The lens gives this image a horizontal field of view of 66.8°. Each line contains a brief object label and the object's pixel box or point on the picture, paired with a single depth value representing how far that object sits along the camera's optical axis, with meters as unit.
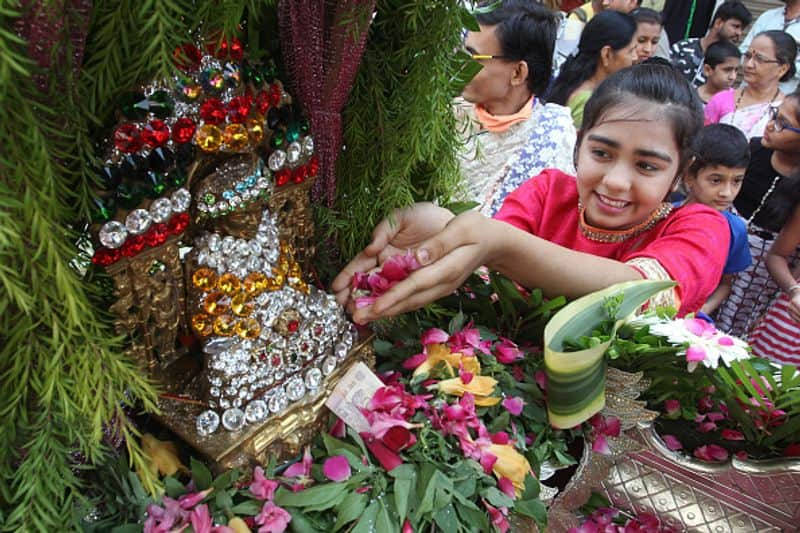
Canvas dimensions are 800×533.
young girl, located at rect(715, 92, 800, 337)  2.14
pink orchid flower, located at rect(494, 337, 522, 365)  0.95
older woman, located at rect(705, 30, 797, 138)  2.74
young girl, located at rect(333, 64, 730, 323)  0.88
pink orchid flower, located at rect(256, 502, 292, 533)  0.66
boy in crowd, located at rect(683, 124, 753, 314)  1.98
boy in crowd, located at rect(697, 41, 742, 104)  3.26
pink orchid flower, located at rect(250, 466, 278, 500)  0.69
